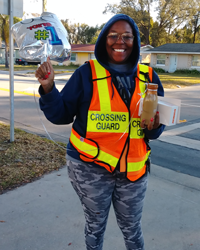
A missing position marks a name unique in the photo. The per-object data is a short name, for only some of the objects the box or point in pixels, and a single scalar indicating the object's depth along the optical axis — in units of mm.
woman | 1659
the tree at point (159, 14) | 39781
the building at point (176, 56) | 31547
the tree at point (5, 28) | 29172
